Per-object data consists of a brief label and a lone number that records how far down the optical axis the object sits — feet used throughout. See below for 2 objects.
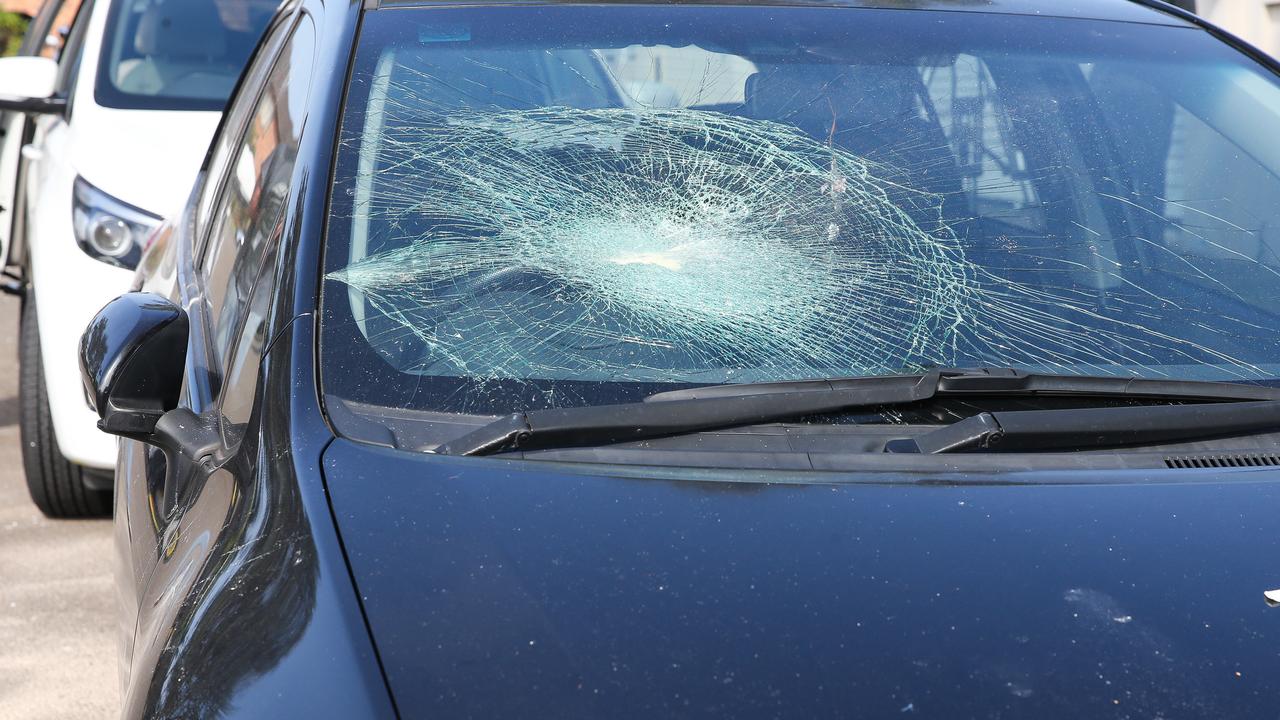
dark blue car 4.45
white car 12.73
